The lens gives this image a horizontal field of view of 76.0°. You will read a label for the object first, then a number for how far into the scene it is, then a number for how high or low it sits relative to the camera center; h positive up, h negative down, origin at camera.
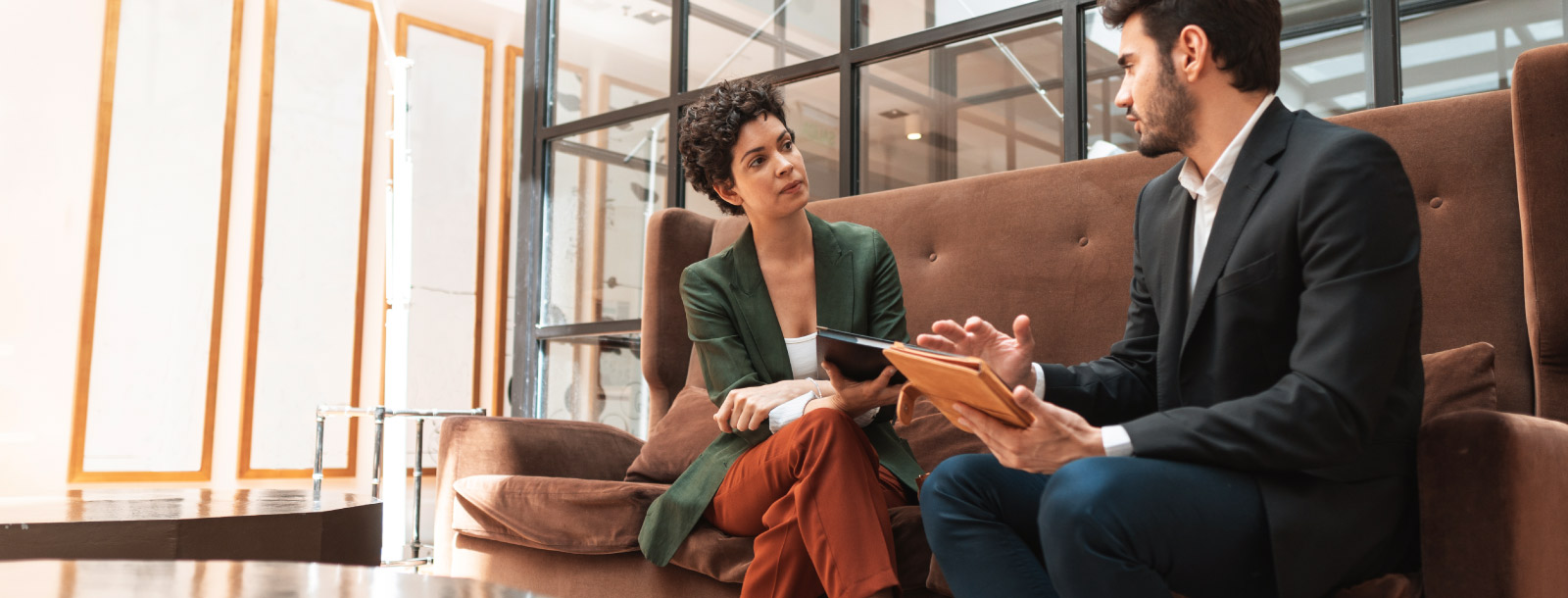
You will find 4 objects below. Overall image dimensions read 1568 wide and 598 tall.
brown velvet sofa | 1.06 +0.08
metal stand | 2.68 -0.15
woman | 1.43 +0.00
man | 1.03 -0.01
